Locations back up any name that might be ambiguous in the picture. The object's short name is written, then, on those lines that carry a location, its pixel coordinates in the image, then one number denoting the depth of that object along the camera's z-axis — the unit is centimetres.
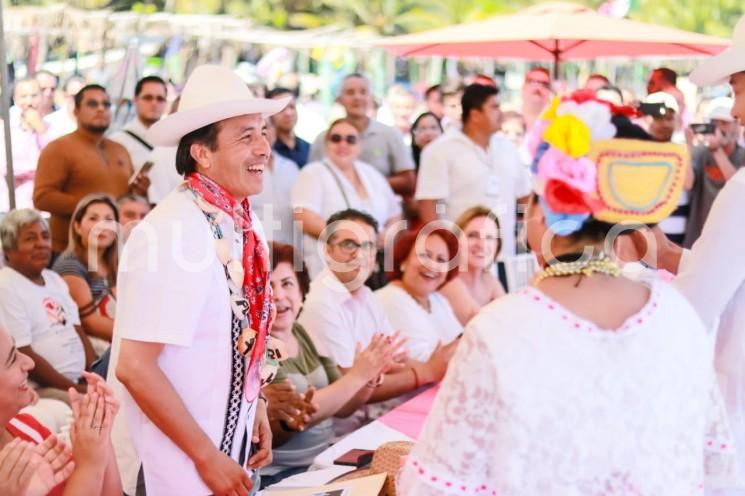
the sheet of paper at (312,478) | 265
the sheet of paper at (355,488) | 237
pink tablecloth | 327
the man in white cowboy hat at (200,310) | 207
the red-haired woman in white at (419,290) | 439
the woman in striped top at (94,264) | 477
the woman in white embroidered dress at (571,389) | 155
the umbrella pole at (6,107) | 442
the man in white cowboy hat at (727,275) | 216
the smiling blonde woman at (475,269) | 486
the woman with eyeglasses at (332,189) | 525
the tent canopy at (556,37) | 650
